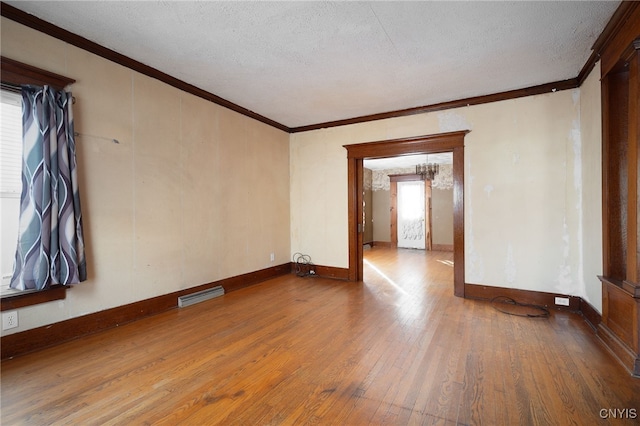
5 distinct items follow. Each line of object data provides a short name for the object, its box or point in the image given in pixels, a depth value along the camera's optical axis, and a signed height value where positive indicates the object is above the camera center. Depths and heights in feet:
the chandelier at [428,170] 29.17 +4.30
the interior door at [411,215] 30.35 -0.29
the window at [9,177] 7.44 +1.01
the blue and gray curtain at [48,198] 7.53 +0.45
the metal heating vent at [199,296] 11.63 -3.50
